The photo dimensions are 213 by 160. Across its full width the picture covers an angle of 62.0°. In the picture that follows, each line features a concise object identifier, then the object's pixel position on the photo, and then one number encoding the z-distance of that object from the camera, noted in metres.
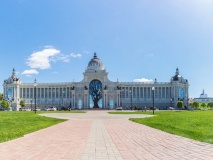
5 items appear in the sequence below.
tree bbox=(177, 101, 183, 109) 74.15
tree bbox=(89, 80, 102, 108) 80.79
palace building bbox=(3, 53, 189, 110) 81.53
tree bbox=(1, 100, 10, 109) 69.82
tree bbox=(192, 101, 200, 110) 80.10
